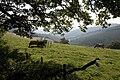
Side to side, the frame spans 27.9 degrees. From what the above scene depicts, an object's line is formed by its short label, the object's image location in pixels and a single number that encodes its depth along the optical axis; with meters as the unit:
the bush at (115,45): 100.95
